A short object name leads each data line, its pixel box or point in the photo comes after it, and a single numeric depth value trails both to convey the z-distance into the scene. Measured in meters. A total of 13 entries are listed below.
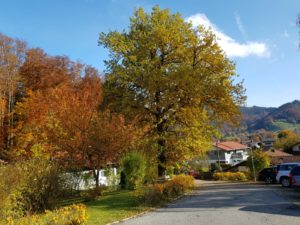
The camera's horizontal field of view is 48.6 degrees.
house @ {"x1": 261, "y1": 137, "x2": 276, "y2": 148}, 115.72
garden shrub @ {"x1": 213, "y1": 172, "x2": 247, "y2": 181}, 39.78
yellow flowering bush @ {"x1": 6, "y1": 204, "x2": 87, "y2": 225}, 8.90
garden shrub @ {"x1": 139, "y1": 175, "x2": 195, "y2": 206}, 16.31
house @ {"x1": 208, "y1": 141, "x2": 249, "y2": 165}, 81.12
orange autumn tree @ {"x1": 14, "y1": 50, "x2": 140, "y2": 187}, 20.62
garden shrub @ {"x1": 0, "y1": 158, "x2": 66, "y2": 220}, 13.25
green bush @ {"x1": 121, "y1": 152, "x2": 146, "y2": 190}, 23.91
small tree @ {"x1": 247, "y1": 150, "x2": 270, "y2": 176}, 36.94
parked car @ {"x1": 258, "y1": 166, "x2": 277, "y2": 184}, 29.82
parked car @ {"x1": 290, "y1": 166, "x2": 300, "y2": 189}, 18.38
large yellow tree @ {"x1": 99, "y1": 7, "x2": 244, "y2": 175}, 24.23
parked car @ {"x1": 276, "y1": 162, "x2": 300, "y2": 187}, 25.53
